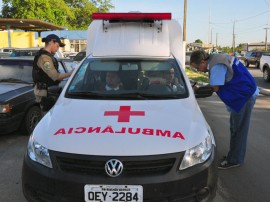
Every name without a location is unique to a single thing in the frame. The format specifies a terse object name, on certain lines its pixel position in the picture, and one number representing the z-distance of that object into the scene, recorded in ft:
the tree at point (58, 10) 139.23
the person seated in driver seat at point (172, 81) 13.73
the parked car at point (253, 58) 103.27
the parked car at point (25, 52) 44.57
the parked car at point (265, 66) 57.81
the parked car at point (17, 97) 19.32
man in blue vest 14.52
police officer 17.77
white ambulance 9.41
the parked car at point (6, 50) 77.07
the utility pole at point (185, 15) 86.53
